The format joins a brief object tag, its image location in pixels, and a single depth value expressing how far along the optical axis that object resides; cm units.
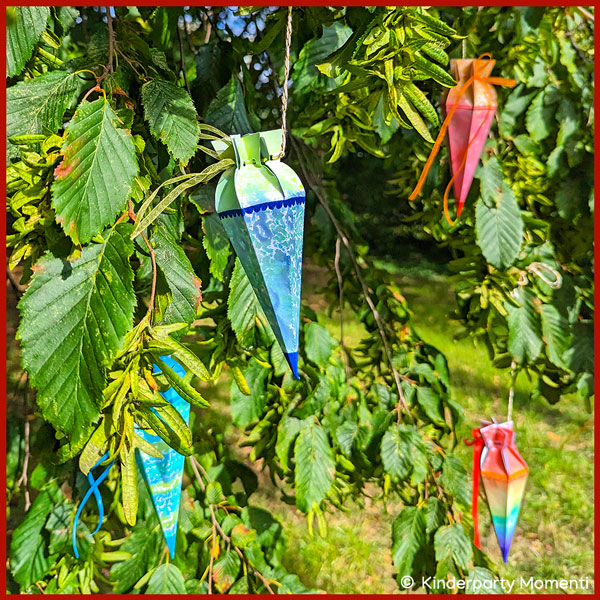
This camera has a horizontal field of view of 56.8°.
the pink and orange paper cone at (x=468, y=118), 94
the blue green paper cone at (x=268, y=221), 46
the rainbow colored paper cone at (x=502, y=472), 103
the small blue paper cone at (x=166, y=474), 64
